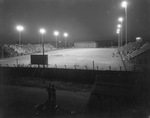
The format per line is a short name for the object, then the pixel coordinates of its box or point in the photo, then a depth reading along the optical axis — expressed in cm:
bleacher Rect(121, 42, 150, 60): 2080
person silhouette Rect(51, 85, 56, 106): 977
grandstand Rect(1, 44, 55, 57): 3644
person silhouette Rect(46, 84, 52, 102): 980
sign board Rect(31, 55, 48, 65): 1855
